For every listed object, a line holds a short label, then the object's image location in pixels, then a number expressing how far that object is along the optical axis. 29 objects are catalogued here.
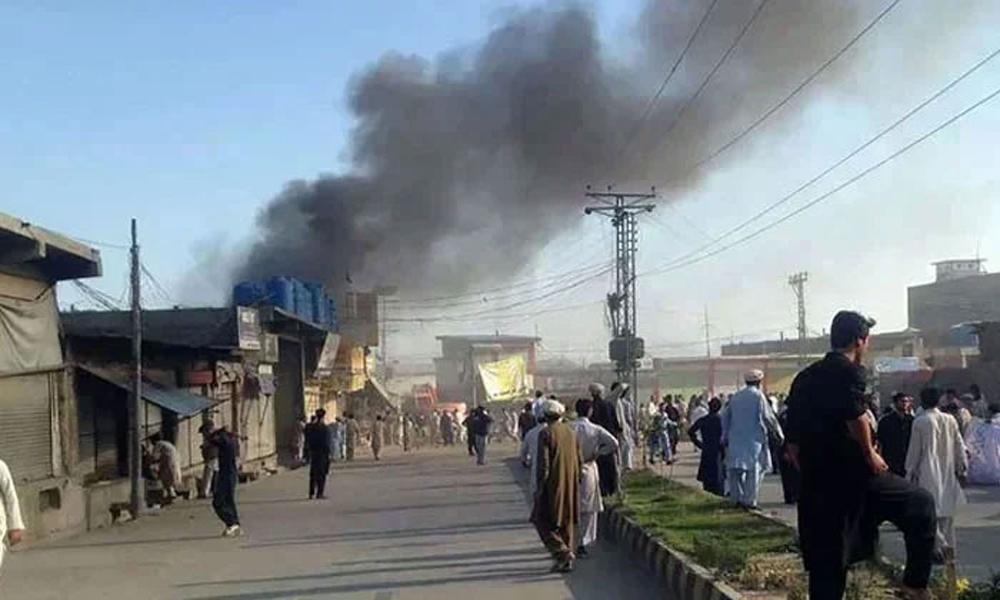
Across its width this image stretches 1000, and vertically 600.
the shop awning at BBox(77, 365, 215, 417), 18.67
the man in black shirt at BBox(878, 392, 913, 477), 12.14
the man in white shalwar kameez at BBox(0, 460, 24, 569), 7.74
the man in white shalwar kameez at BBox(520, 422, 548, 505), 11.53
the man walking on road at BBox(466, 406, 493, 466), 30.73
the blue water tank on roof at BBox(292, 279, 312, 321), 34.47
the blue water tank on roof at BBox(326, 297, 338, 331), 40.60
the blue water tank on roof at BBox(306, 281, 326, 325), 36.75
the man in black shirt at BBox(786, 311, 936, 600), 5.13
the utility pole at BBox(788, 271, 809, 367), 83.75
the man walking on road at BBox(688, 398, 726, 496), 15.70
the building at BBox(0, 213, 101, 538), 15.51
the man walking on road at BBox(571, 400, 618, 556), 11.44
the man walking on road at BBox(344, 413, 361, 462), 37.94
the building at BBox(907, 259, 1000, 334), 67.25
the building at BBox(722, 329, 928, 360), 59.98
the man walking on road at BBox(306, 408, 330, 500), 20.50
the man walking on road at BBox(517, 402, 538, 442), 24.78
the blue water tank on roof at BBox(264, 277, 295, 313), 32.28
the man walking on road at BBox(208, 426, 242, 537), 15.35
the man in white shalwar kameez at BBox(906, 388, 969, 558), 9.62
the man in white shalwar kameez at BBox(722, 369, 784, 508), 12.92
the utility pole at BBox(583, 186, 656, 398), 33.09
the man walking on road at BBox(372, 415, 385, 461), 37.17
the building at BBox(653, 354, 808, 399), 64.81
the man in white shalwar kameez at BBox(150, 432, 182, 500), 20.45
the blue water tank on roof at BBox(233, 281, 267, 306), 32.31
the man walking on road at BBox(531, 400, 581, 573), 10.42
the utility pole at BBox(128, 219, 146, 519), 18.05
